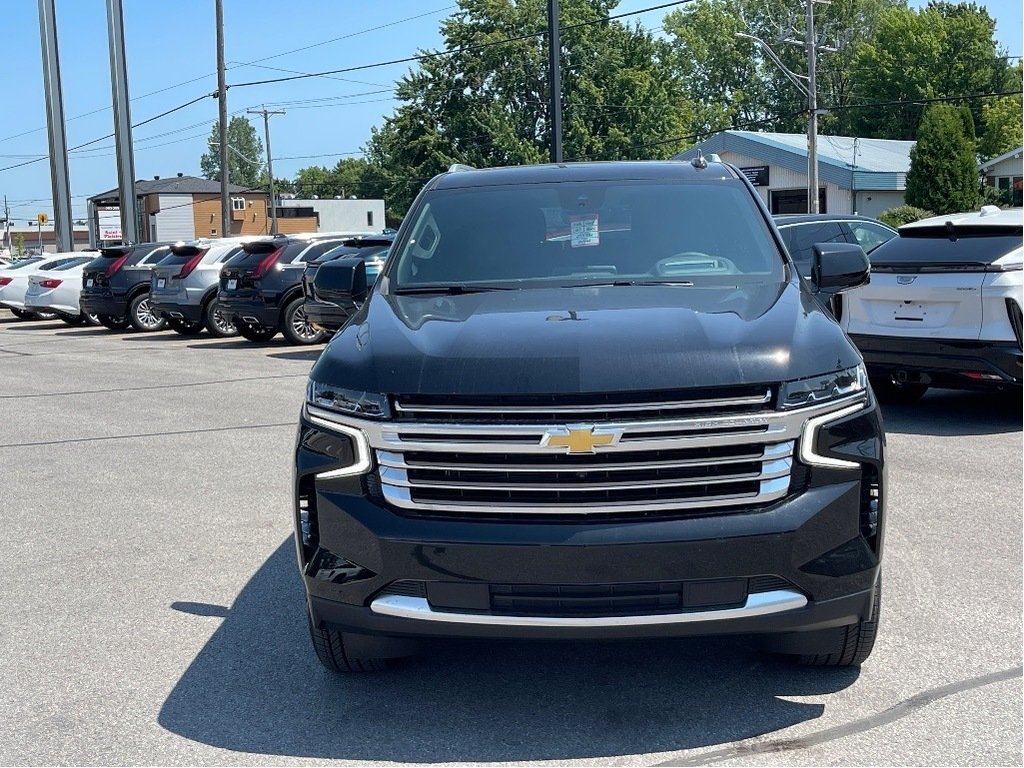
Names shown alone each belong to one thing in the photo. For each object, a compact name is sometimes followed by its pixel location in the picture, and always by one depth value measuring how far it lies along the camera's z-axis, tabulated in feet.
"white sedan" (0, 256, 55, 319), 95.56
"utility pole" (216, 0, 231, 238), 124.06
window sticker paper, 17.06
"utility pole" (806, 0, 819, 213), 127.34
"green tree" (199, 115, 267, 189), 556.10
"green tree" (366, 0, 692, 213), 204.23
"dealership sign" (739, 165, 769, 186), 173.88
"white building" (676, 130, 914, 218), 165.27
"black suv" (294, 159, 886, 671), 11.90
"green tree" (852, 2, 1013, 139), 261.85
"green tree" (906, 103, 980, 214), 146.51
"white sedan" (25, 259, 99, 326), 87.56
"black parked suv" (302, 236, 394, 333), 52.29
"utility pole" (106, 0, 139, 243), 126.21
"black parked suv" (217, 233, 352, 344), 61.05
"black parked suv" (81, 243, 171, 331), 77.92
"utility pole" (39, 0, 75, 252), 133.49
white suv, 29.43
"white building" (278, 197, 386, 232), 337.31
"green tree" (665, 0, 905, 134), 306.96
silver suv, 68.80
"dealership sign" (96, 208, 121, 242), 289.53
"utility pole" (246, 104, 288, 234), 269.03
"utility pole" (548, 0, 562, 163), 69.87
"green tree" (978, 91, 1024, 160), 215.31
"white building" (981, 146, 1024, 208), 162.45
